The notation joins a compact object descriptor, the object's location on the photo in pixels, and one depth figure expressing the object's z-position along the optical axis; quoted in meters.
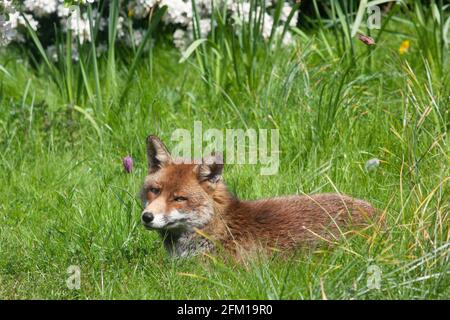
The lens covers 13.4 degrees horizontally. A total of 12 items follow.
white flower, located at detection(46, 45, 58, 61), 16.66
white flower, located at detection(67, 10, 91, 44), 14.78
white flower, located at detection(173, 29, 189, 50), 16.56
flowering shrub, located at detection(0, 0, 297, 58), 15.46
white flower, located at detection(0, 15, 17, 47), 11.54
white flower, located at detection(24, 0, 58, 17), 15.86
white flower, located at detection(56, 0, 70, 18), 15.63
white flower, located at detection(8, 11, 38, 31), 15.00
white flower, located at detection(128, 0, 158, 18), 15.58
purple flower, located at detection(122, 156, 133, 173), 11.99
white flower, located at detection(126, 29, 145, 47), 16.77
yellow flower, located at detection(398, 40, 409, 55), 15.55
